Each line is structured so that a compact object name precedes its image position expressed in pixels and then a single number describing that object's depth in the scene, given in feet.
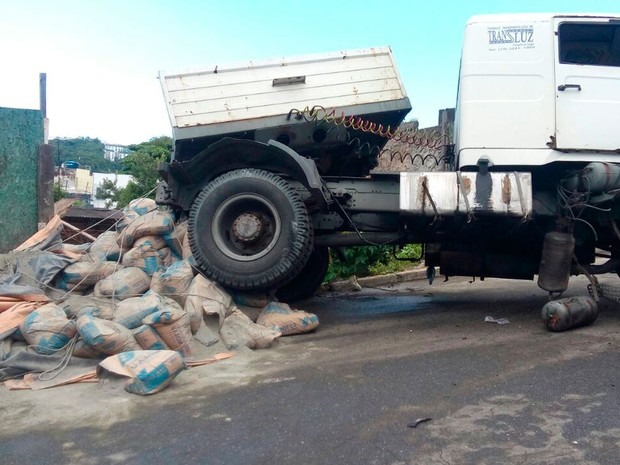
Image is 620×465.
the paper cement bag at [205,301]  15.52
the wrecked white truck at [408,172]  16.07
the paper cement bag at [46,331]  13.62
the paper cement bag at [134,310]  14.47
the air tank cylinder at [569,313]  15.79
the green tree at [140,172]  78.18
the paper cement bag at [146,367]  12.05
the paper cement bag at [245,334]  15.52
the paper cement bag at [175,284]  16.31
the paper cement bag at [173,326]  14.03
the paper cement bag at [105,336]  13.30
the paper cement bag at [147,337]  13.76
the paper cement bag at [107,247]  18.65
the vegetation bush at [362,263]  26.55
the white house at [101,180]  133.31
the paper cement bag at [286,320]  16.80
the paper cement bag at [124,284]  16.31
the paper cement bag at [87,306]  14.78
